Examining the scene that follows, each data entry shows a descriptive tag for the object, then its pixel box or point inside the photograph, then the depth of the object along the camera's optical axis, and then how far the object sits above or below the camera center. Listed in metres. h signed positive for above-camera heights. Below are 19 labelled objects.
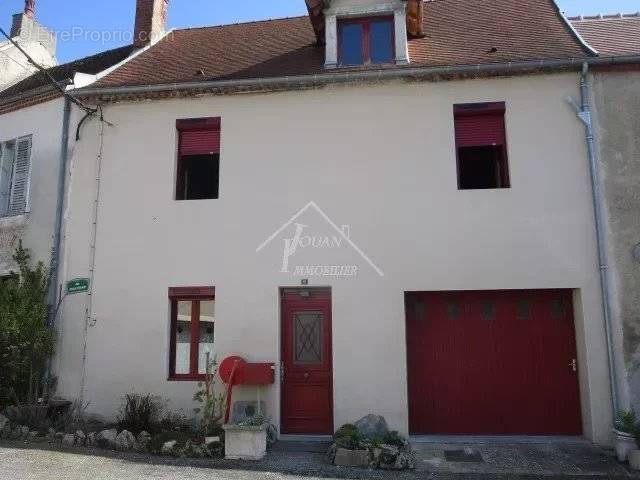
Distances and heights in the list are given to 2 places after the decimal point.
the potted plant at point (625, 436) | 6.79 -1.17
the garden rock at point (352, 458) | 6.70 -1.41
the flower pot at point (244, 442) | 6.95 -1.25
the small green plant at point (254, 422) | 7.07 -1.02
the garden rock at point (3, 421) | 7.69 -1.08
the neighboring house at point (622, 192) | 7.56 +2.18
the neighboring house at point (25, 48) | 12.17 +7.17
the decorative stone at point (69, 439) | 7.36 -1.28
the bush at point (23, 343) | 8.04 +0.03
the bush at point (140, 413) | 7.74 -0.99
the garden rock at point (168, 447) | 7.09 -1.34
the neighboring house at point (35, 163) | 9.20 +3.20
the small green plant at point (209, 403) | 7.59 -0.85
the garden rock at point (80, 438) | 7.38 -1.26
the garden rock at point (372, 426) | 7.45 -1.14
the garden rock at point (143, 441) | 7.23 -1.29
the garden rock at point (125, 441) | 7.25 -1.29
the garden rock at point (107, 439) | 7.31 -1.27
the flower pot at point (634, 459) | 6.48 -1.39
